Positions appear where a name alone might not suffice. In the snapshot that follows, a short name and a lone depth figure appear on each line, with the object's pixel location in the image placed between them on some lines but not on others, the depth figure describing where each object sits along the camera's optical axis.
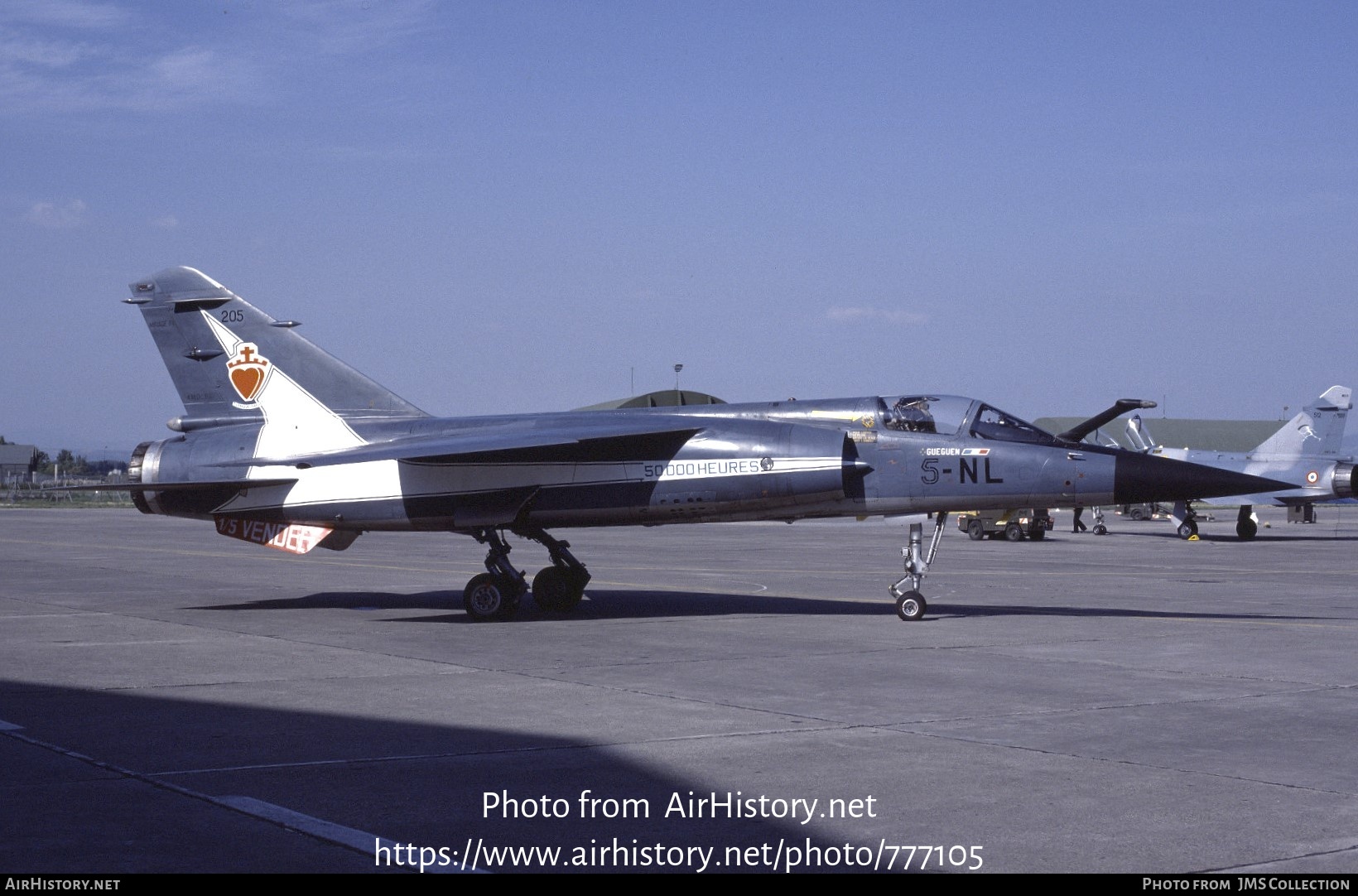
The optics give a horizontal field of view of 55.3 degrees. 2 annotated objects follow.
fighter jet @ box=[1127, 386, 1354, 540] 39.78
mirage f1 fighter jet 15.91
